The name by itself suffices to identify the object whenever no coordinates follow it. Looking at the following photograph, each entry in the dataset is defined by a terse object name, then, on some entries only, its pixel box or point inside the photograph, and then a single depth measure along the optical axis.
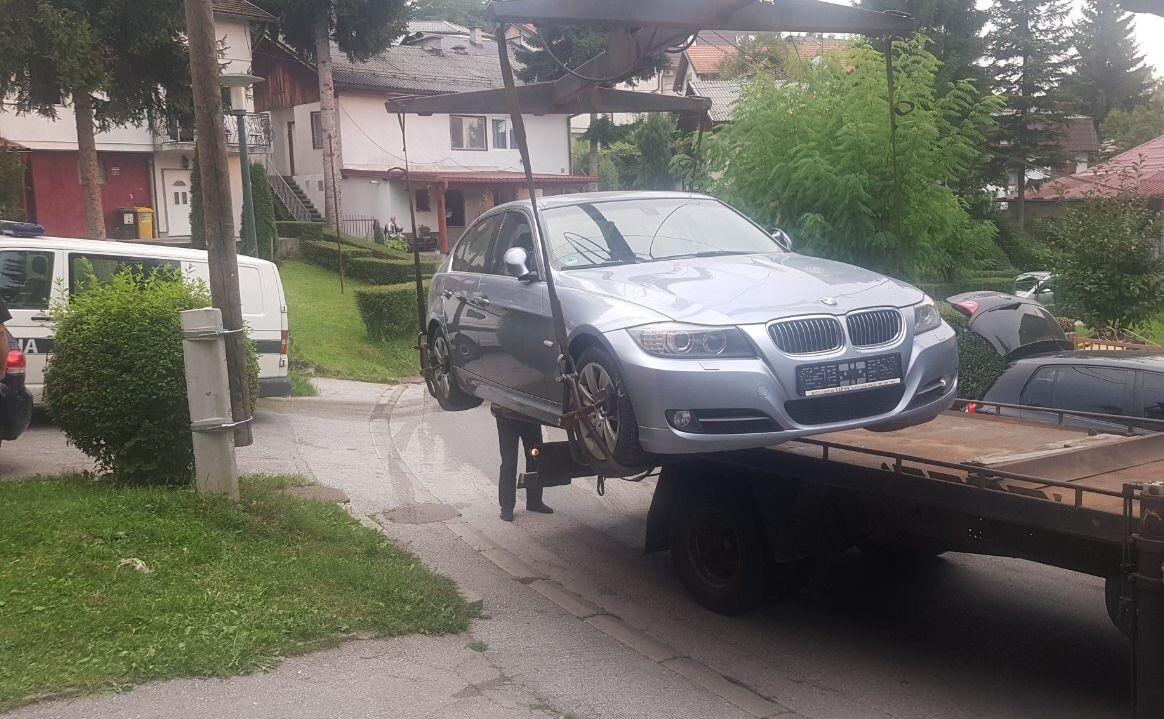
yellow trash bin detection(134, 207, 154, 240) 36.72
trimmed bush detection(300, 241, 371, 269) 27.84
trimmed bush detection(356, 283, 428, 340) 18.88
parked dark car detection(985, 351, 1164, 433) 8.01
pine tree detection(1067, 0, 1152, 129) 63.16
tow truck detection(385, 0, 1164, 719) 4.37
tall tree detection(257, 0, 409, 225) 34.53
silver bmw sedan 5.42
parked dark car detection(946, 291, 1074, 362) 10.20
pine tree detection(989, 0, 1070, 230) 41.50
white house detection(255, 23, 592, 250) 39.81
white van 11.12
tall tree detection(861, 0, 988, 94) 34.16
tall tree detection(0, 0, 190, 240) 19.02
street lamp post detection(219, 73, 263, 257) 14.27
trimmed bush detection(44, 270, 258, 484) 7.24
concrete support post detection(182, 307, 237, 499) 6.85
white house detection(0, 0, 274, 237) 34.22
